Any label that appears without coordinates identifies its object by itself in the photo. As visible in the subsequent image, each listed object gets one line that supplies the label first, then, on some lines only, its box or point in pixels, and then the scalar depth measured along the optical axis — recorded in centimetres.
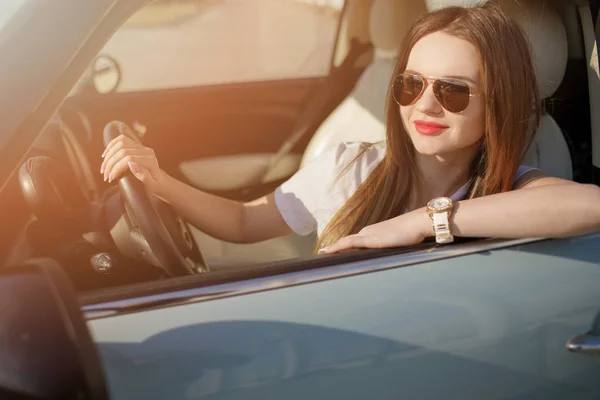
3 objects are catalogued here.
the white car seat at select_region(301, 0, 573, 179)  195
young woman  146
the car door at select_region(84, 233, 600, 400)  118
